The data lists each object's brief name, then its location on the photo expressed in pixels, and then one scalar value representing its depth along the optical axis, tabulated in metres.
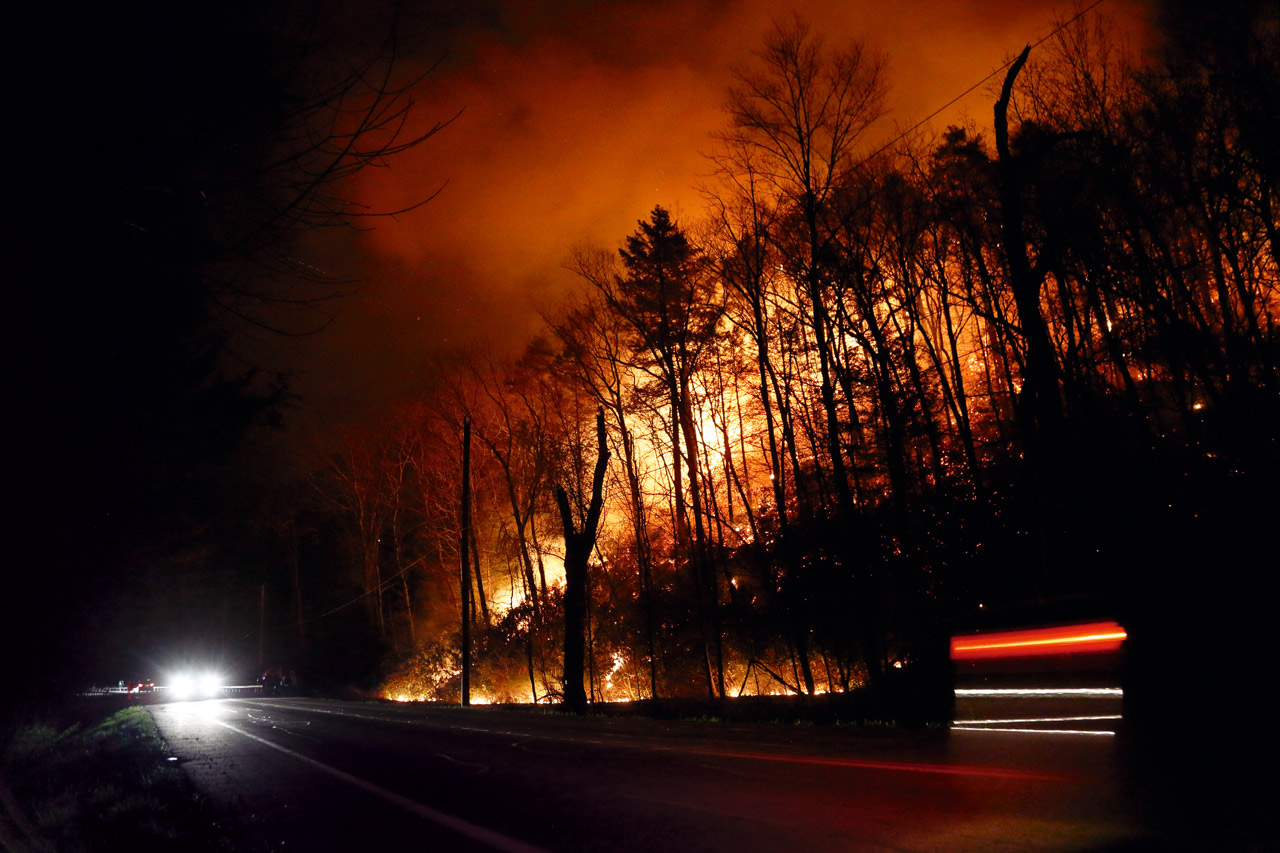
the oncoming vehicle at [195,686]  53.19
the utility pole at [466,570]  29.25
